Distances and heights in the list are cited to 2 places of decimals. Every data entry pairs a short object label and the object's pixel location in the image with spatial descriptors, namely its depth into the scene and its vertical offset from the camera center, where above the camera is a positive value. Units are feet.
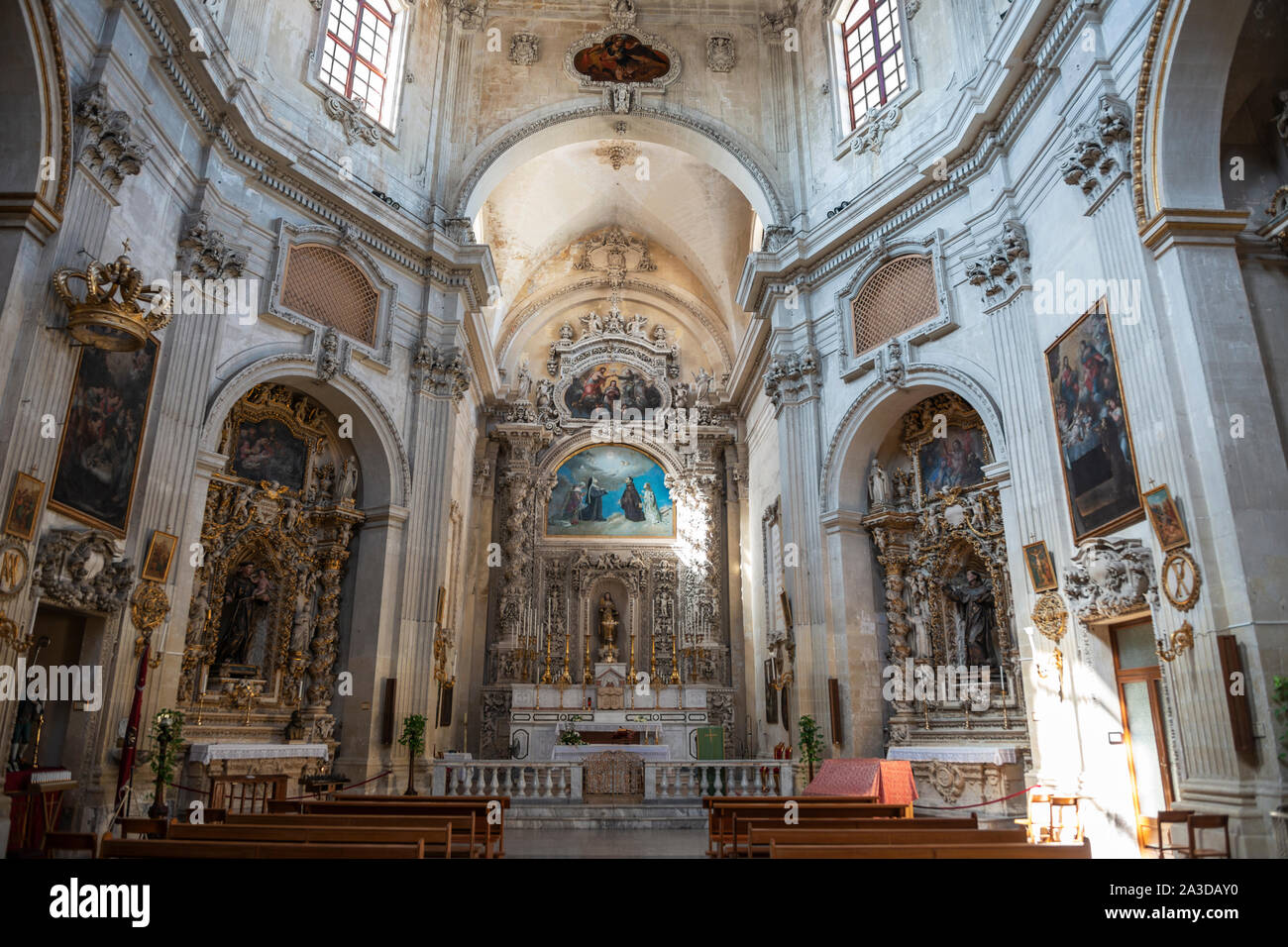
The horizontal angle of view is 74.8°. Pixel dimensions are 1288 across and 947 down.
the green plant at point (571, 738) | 52.00 +0.24
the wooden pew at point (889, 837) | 20.12 -2.18
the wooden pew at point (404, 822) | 22.98 -2.10
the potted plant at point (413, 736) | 44.91 +0.33
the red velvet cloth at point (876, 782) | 34.01 -1.52
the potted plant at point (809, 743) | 46.37 -0.01
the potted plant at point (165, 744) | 32.65 -0.06
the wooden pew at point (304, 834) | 20.01 -2.13
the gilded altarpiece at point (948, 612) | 42.11 +6.87
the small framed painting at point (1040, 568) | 35.53 +7.15
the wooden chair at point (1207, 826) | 23.42 -2.24
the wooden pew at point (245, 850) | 17.57 -2.17
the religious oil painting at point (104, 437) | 30.96 +11.26
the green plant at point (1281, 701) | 23.22 +1.10
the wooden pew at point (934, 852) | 18.11 -2.28
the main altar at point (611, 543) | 67.67 +16.81
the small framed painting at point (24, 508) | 27.22 +7.37
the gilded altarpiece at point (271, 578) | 42.88 +8.59
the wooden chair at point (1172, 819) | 24.07 -2.09
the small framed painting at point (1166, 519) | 26.99 +6.95
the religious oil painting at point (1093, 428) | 30.76 +11.57
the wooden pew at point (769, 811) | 26.22 -2.10
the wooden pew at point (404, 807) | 27.12 -2.05
